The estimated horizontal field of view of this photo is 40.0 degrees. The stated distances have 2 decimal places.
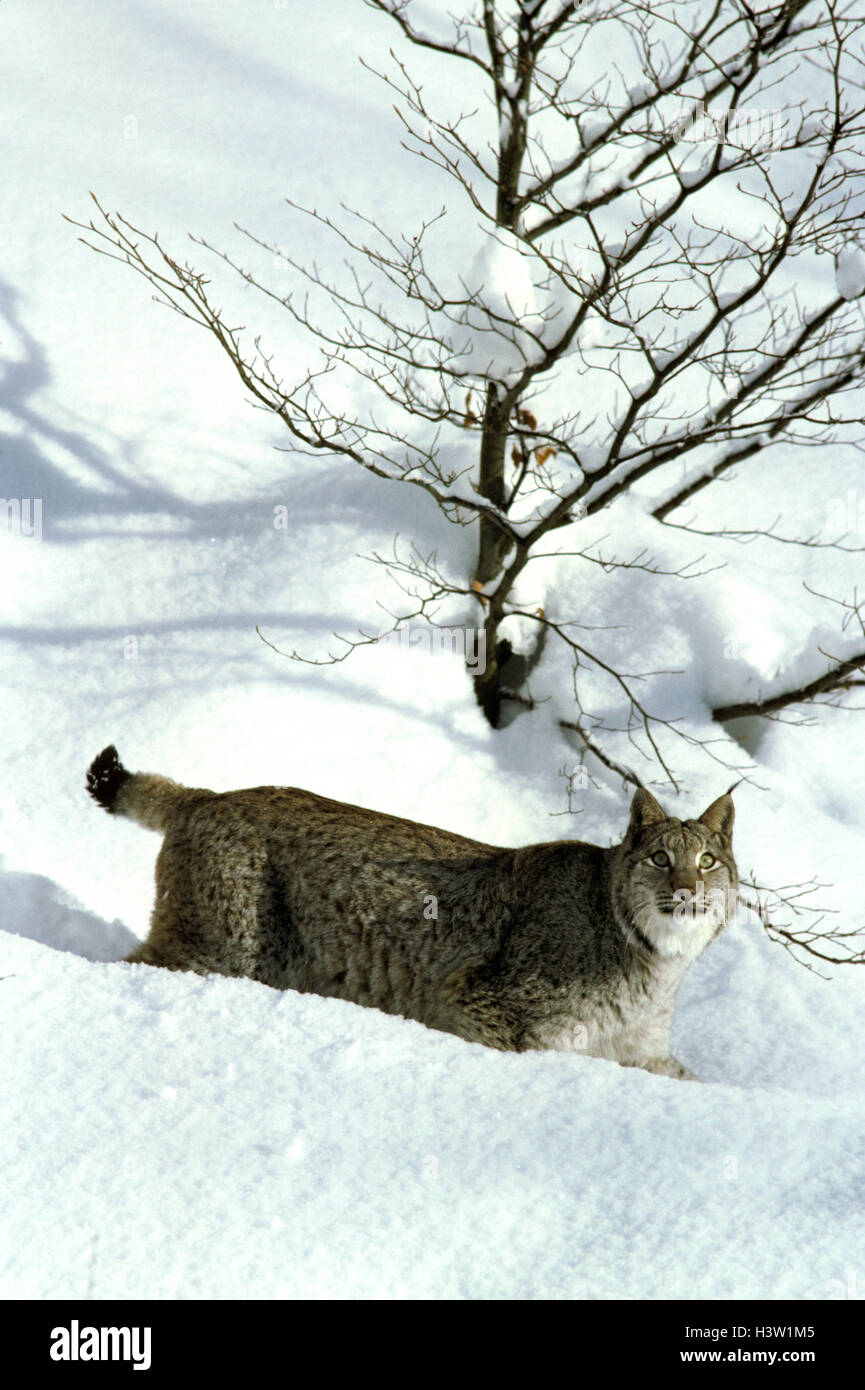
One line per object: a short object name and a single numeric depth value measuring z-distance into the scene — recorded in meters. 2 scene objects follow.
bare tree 5.46
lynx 4.14
